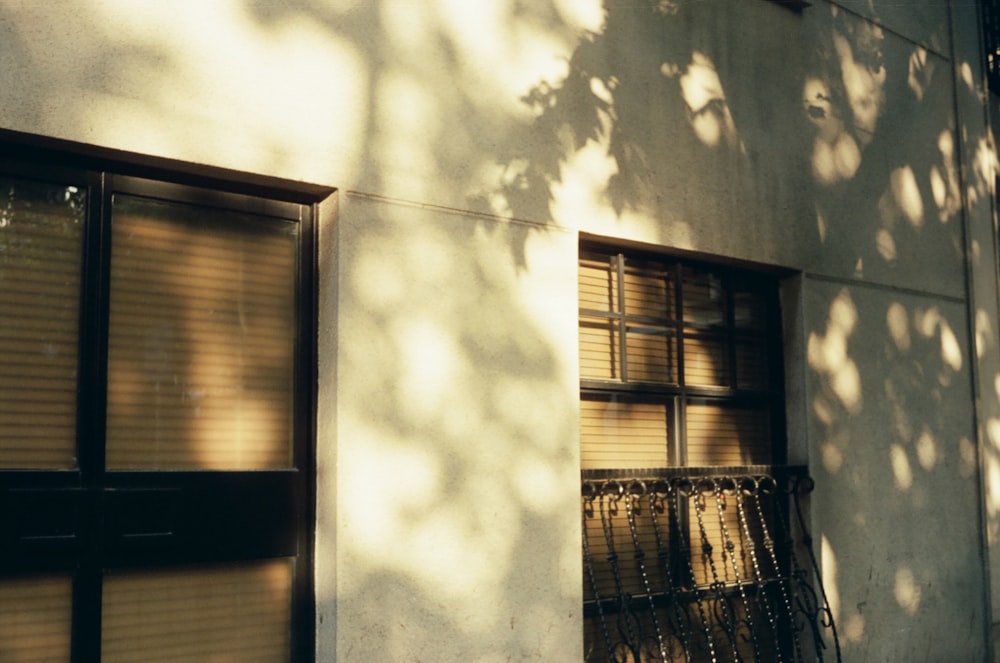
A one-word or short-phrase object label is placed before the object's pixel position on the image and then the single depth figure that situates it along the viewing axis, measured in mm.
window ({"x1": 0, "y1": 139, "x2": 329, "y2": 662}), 3902
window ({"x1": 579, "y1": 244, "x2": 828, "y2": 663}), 5836
